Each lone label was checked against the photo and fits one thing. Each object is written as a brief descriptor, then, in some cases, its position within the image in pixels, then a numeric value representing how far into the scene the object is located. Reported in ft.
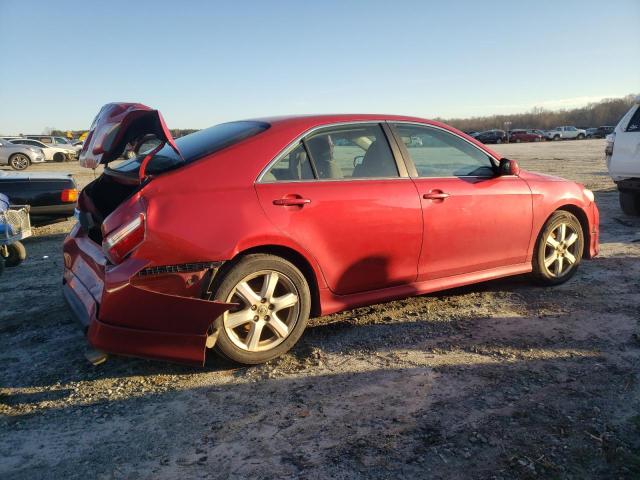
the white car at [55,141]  109.52
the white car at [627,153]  24.56
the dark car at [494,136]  187.52
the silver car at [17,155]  82.89
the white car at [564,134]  201.46
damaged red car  10.02
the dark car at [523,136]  192.75
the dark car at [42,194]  26.68
